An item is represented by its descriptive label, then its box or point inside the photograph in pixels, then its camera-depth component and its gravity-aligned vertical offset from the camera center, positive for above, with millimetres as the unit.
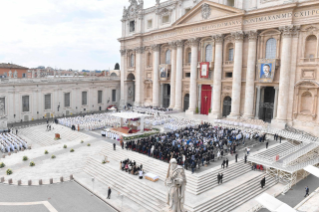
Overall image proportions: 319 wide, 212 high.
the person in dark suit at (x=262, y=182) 20716 -7727
